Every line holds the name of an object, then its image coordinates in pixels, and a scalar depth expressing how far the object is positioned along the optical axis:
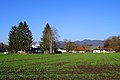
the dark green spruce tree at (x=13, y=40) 55.56
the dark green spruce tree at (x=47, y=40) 58.13
